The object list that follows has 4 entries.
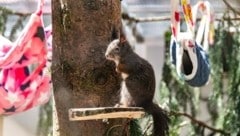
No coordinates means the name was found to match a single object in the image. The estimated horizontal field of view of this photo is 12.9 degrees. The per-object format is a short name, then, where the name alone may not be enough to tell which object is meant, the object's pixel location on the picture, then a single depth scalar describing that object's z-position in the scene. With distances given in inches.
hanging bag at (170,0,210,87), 152.7
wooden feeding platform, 111.0
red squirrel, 117.4
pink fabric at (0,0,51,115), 144.7
